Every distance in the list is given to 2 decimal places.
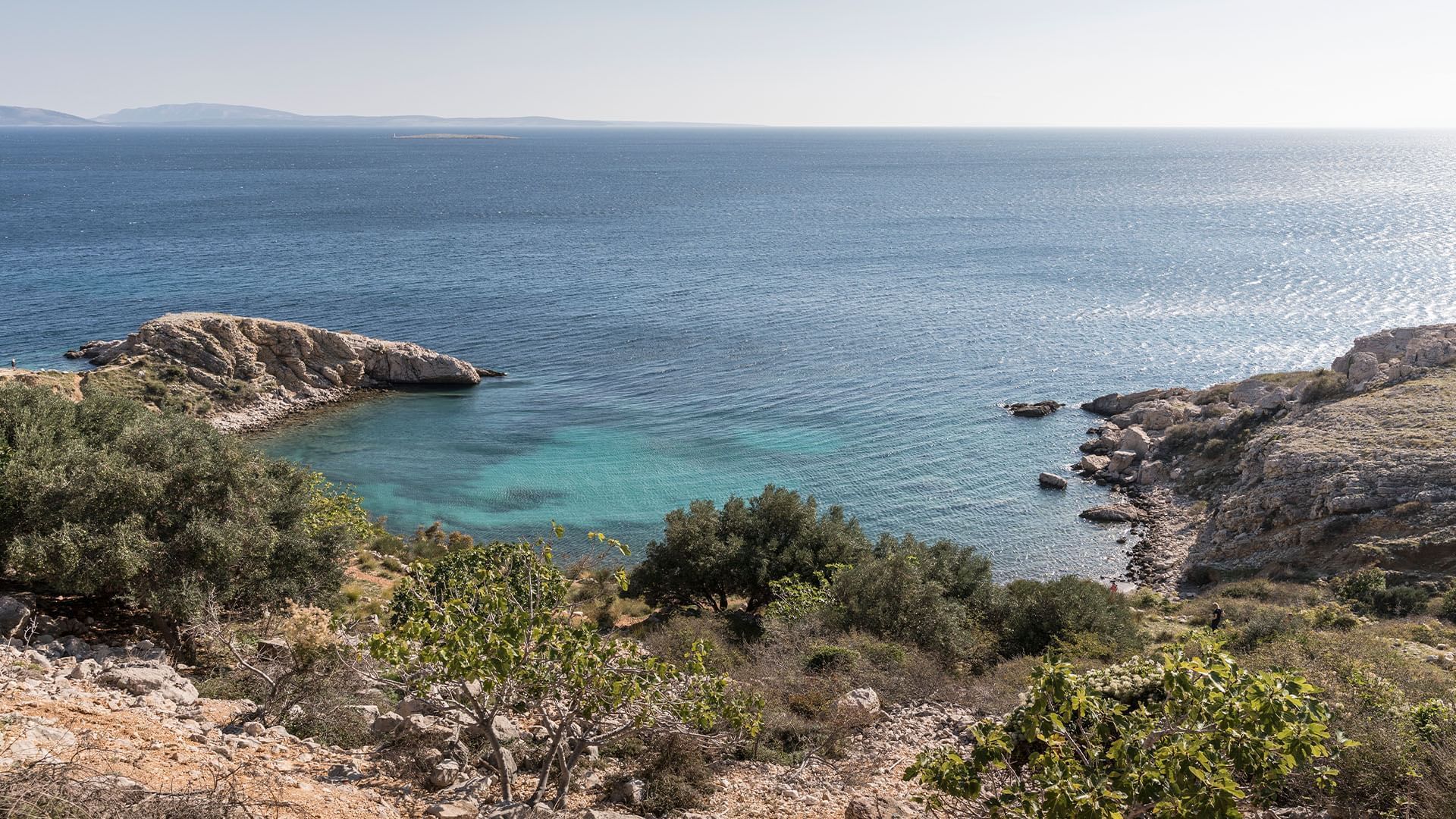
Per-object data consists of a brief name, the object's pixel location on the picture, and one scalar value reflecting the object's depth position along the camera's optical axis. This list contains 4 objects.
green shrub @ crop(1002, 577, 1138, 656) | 21.94
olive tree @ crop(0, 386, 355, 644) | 15.84
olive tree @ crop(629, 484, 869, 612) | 25.53
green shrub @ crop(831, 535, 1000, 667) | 20.61
